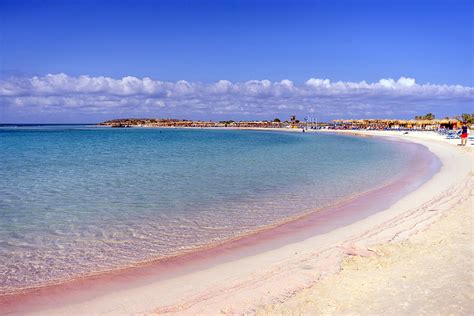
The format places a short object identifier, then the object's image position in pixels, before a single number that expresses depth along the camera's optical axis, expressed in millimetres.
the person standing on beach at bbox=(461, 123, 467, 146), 32344
